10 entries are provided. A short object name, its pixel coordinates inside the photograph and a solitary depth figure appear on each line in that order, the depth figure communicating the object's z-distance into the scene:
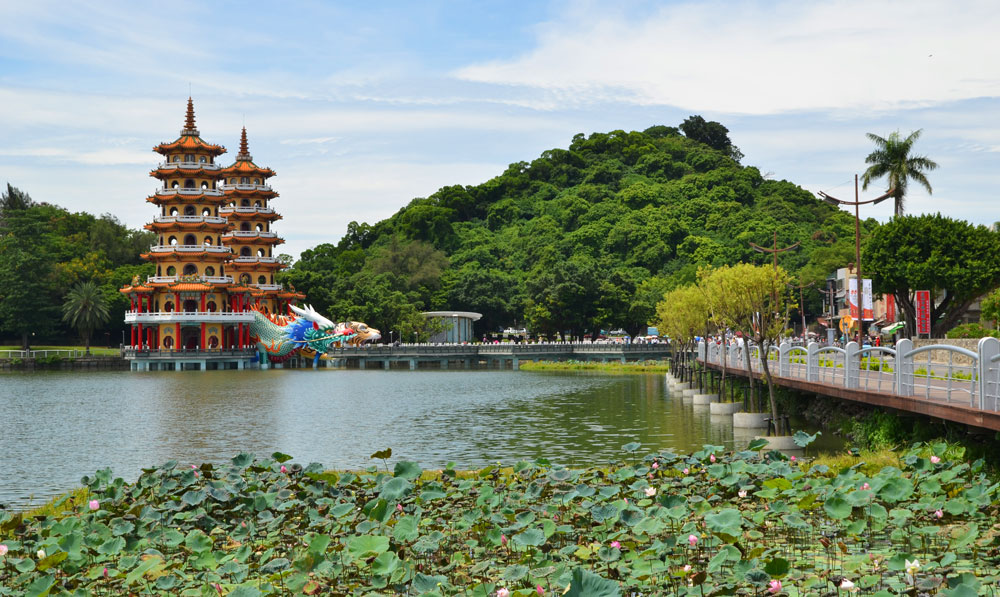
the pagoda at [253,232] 89.75
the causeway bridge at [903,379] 14.12
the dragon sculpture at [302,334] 81.00
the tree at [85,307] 84.44
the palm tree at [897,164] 58.84
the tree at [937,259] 50.75
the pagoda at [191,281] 81.56
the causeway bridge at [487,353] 79.25
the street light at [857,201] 34.06
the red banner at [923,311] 50.81
